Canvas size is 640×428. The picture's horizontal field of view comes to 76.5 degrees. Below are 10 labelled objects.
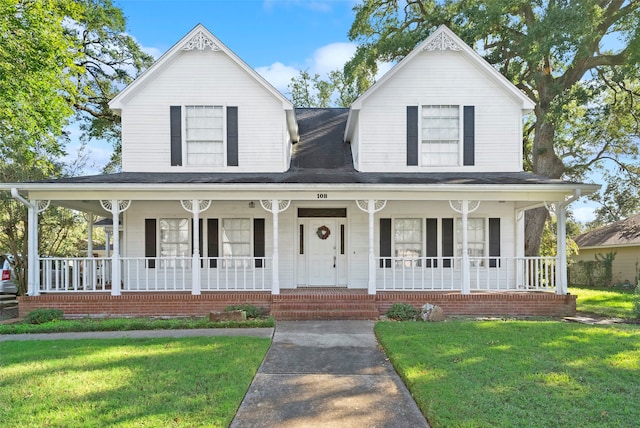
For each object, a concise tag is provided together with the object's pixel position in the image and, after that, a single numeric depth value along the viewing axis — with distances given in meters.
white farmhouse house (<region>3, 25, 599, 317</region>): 12.18
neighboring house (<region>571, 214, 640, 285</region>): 20.81
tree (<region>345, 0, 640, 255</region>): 14.30
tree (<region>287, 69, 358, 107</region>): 31.14
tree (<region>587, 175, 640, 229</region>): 31.02
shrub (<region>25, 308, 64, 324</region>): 9.63
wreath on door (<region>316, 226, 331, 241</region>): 12.45
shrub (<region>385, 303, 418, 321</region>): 9.85
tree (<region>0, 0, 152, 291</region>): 11.80
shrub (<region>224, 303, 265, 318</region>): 9.99
